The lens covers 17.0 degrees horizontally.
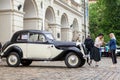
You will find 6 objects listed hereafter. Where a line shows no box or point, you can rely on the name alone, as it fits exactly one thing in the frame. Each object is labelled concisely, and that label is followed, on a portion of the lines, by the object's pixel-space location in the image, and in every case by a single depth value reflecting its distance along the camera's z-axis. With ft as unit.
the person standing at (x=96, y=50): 63.77
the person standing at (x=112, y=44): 65.77
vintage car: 60.18
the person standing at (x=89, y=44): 67.62
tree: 155.53
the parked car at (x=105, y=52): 140.21
